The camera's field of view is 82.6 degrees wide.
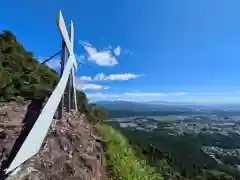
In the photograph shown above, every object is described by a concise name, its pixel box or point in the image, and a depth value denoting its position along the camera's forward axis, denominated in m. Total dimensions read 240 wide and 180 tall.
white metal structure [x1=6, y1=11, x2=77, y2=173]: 1.71
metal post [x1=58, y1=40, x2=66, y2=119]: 2.98
